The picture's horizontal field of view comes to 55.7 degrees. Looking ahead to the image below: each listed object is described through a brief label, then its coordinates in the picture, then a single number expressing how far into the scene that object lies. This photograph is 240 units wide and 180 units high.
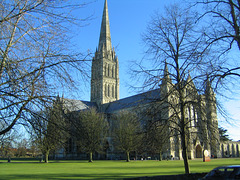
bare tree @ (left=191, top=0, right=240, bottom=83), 9.66
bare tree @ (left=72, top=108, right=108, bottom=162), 44.62
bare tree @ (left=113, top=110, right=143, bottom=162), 44.56
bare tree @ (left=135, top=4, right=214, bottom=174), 12.50
